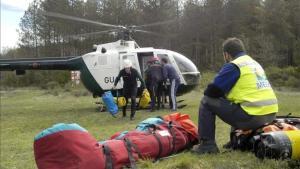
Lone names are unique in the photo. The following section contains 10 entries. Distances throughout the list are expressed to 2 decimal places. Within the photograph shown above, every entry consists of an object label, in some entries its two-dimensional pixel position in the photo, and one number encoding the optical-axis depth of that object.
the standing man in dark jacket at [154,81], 14.24
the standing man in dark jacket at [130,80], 12.13
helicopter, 15.93
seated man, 4.94
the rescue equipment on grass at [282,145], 4.41
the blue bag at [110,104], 13.37
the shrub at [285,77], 26.54
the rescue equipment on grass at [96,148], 4.34
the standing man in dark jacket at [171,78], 14.06
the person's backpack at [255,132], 4.81
